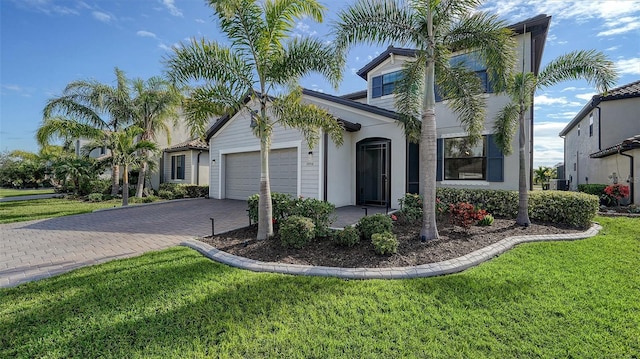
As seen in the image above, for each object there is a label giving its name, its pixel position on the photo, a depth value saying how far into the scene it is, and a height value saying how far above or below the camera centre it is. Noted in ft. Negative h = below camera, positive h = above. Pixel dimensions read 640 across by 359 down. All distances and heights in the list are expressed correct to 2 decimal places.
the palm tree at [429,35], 20.92 +11.65
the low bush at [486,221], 25.39 -4.11
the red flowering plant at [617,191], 38.24 -1.96
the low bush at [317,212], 22.12 -2.90
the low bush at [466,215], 22.66 -3.17
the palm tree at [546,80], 24.12 +9.17
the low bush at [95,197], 53.67 -3.91
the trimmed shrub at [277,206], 24.35 -2.57
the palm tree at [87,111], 46.50 +12.62
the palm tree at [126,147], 46.39 +5.40
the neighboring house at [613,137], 38.88 +7.09
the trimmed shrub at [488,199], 29.19 -2.43
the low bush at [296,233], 19.43 -4.00
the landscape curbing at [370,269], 15.12 -5.35
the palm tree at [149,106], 53.42 +14.44
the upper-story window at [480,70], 34.99 +14.02
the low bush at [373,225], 20.56 -3.66
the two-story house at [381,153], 33.86 +3.37
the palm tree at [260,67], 20.30 +8.83
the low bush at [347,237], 19.45 -4.34
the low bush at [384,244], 17.63 -4.36
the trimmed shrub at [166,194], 56.08 -3.43
